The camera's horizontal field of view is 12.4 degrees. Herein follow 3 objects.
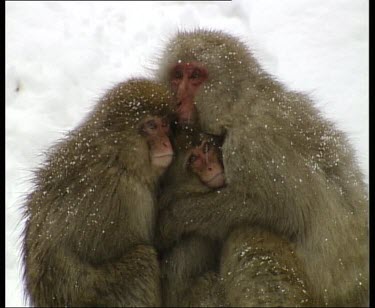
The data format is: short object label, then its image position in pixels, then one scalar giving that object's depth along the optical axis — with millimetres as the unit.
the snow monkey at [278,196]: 10469
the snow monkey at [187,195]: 10348
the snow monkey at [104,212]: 10017
